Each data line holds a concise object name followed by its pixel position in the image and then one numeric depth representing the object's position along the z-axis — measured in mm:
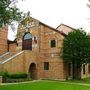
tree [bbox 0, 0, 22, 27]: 6971
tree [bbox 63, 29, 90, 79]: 16710
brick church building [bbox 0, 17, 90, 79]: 17236
